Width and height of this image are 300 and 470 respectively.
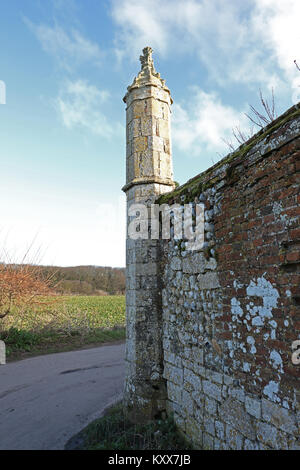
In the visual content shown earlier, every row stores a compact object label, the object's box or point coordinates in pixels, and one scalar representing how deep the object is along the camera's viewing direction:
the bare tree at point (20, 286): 13.09
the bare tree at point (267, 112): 9.15
